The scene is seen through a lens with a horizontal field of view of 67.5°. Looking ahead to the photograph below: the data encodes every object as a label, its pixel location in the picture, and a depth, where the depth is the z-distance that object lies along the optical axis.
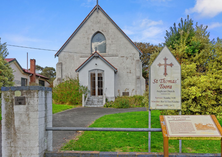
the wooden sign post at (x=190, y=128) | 3.57
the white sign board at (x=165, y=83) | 4.71
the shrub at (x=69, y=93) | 16.45
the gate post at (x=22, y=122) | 3.80
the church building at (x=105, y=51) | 19.16
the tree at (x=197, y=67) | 5.87
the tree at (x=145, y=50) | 35.97
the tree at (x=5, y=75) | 7.31
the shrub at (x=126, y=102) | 15.01
